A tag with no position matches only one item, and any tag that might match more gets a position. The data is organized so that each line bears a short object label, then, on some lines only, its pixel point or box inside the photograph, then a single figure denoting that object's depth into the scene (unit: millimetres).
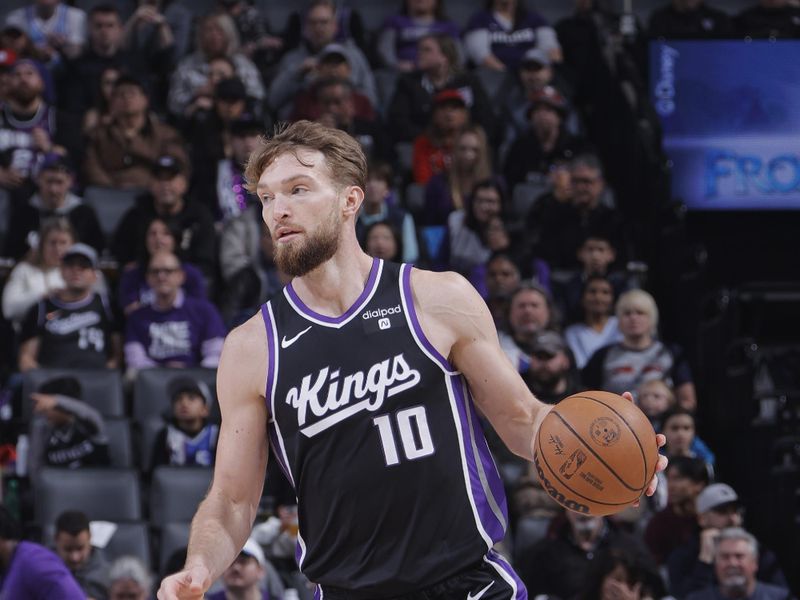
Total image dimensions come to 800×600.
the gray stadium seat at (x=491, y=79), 25000
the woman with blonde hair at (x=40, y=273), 19516
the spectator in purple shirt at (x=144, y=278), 19781
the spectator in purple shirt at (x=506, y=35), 25562
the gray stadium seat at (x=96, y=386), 17984
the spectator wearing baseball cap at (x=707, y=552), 16328
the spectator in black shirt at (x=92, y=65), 23969
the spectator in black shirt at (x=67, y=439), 17047
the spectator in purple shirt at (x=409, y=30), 25094
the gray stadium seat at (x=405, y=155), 23203
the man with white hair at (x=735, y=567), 15789
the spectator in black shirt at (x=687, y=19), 24781
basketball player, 8133
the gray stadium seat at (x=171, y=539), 15844
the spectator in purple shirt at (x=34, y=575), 12359
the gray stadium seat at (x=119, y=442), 17562
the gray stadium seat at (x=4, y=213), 20891
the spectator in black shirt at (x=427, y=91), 23719
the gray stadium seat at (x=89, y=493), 16578
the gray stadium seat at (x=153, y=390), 18094
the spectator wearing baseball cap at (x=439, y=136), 22406
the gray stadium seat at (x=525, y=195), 22578
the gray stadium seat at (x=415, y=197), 22406
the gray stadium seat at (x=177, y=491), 16703
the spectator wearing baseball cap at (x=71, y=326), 18844
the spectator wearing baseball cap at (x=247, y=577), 14797
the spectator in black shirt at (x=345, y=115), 21906
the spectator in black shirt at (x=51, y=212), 20578
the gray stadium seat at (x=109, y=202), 21719
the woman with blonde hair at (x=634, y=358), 19047
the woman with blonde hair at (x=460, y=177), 21859
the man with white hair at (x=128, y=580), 14703
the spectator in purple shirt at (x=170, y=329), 19016
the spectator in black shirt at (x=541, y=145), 22906
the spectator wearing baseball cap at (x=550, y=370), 17922
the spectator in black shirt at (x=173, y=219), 20516
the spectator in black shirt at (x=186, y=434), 17203
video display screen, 23203
